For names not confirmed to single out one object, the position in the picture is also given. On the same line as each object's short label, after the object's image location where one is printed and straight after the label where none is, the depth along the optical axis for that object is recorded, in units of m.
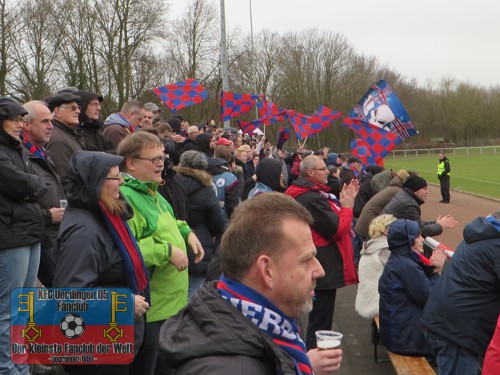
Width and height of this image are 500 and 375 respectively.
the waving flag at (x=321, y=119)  14.66
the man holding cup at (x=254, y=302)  1.67
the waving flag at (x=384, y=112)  9.57
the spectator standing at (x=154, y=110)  8.53
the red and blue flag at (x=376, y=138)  9.30
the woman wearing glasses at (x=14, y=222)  4.00
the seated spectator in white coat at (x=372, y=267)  5.98
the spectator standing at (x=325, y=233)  5.36
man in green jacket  3.68
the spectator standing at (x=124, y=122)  6.39
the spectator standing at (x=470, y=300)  3.78
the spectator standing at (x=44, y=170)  4.57
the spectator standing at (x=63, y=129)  5.22
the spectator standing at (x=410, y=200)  7.24
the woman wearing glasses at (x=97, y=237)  2.98
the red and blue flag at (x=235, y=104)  16.25
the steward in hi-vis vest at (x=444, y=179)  22.09
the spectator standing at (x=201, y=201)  5.26
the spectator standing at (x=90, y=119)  5.87
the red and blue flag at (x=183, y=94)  12.70
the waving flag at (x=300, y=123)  14.93
